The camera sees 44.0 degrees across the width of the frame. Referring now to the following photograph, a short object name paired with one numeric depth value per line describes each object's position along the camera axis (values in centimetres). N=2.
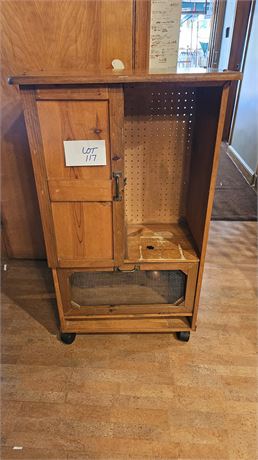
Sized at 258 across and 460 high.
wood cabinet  105
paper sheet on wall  133
